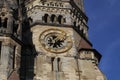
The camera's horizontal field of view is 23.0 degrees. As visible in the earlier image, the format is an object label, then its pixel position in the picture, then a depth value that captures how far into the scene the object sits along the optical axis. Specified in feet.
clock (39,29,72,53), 86.52
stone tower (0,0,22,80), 72.45
